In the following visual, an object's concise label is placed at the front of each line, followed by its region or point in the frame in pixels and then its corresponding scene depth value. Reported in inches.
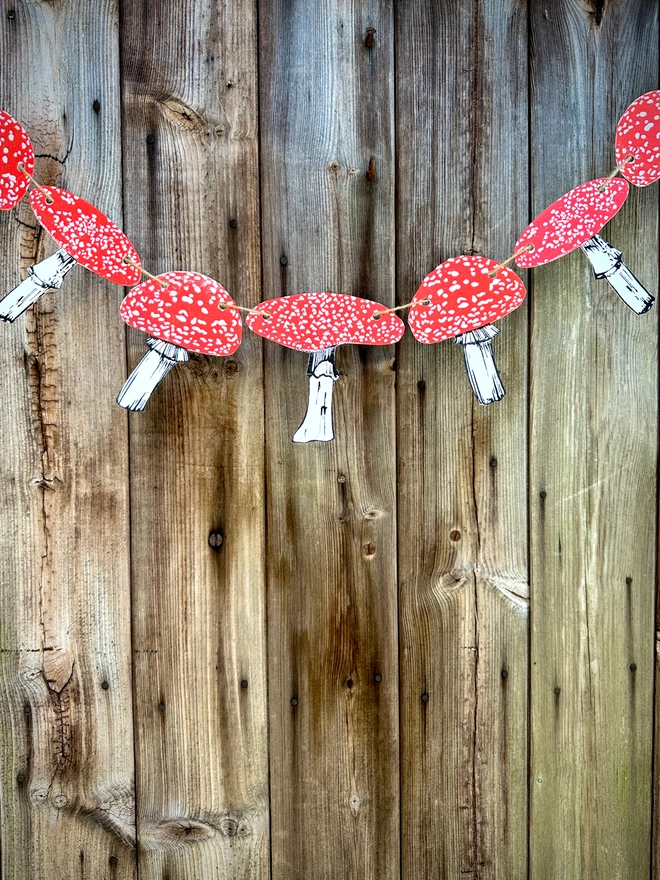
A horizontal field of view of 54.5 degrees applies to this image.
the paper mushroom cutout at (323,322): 33.8
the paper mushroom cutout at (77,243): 33.1
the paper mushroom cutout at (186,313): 32.8
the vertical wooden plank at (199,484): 36.2
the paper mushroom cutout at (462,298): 33.7
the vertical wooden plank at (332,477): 36.5
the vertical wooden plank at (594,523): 37.5
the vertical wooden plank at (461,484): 37.0
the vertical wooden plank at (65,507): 36.0
